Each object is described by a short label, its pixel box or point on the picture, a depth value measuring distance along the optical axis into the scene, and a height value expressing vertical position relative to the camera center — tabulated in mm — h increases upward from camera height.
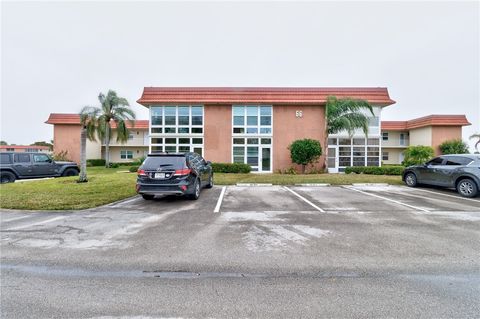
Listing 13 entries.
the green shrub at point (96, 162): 32219 -553
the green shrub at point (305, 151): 18594 +574
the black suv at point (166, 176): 7793 -603
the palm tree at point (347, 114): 18523 +3568
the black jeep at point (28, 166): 13041 -505
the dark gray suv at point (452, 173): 9260 -657
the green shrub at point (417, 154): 17812 +292
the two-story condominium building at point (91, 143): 32062 +2363
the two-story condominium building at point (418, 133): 28078 +3444
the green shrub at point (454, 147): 26047 +1284
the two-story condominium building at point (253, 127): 20750 +2781
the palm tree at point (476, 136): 32309 +3067
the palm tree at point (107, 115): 26594 +4998
